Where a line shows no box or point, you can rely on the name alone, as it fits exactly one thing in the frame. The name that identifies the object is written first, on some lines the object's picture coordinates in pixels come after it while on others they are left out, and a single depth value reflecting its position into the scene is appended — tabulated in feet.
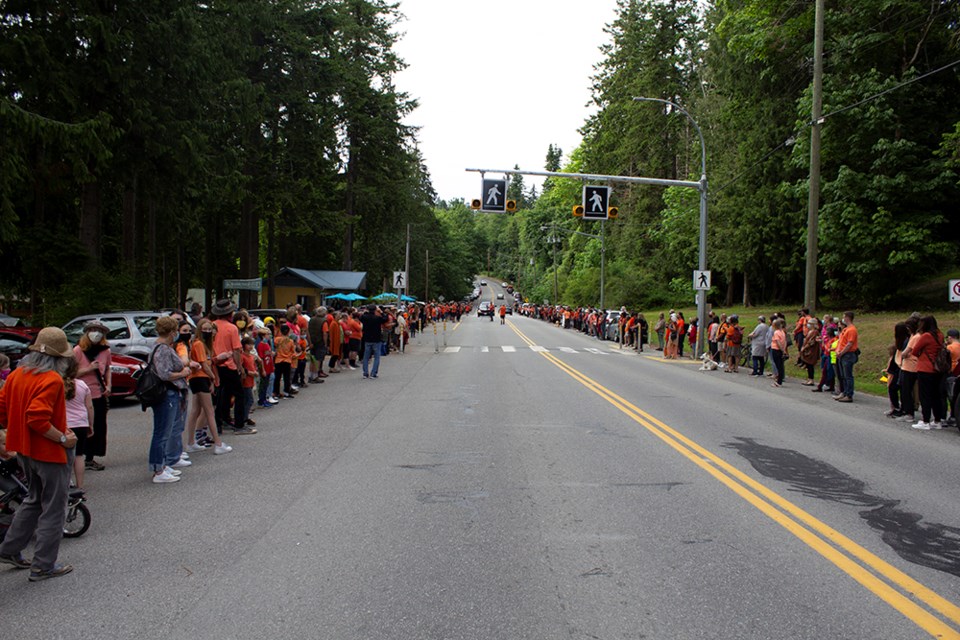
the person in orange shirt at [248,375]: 33.45
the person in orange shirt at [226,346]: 29.52
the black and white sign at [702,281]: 82.43
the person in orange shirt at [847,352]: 45.00
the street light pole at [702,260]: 82.58
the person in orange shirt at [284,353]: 44.21
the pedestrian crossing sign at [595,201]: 76.95
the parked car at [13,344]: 41.70
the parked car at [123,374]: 40.75
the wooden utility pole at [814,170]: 64.59
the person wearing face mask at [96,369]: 23.12
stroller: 17.08
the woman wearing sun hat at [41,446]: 14.93
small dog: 70.08
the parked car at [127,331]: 42.65
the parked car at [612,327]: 128.65
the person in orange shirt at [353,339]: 68.77
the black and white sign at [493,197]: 74.08
